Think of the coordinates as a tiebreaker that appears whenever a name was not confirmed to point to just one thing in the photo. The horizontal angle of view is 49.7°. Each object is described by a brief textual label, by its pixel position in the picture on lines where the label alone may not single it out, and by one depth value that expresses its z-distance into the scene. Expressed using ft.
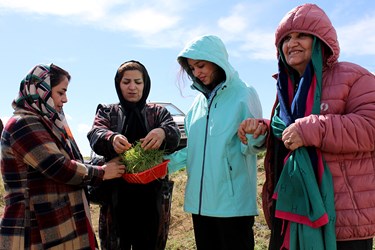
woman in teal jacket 8.37
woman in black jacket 9.50
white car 27.54
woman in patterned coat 7.97
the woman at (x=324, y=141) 6.17
